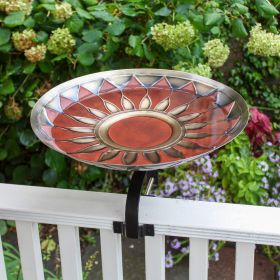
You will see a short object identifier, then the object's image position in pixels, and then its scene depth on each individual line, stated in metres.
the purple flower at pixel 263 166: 2.10
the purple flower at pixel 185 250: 2.07
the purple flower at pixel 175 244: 2.08
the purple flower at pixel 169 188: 2.12
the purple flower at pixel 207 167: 2.13
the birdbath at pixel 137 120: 0.89
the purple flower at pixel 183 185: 2.09
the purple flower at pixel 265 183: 2.09
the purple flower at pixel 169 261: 2.09
